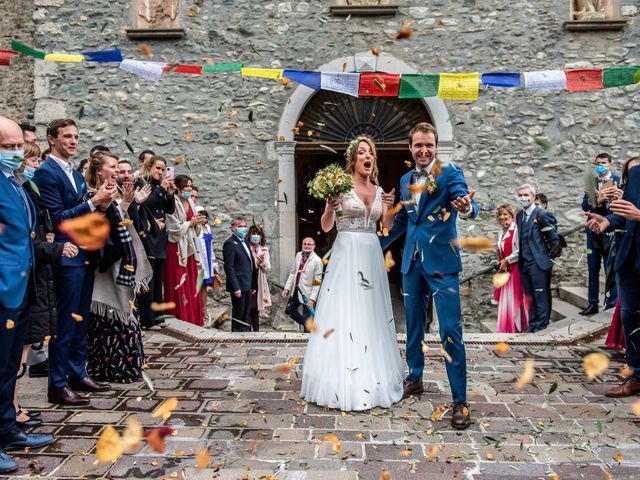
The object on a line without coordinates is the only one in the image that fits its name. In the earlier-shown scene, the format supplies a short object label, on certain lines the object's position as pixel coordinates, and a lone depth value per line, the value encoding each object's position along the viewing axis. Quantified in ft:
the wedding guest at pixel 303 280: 27.12
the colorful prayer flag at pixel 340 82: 24.17
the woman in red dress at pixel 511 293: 27.30
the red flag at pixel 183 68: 24.08
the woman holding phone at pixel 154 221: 23.08
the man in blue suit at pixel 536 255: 26.11
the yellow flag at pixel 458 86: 23.59
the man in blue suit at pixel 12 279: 11.43
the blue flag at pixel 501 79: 22.54
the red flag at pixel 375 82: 24.94
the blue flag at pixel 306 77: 24.12
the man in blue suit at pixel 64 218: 14.39
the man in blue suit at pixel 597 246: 25.61
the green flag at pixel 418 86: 23.72
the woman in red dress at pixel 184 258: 25.43
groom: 13.78
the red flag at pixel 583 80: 23.09
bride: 14.57
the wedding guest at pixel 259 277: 28.88
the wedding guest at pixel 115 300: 16.08
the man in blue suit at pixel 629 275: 15.15
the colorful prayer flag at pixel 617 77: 22.15
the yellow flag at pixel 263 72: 23.91
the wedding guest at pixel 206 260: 27.48
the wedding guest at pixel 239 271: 26.76
